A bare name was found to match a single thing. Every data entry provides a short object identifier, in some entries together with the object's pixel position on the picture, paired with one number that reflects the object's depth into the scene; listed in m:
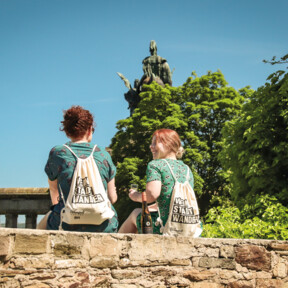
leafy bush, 6.56
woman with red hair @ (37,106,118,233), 3.60
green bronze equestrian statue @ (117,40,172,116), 28.48
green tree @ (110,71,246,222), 21.94
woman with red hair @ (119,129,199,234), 3.91
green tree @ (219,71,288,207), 8.81
